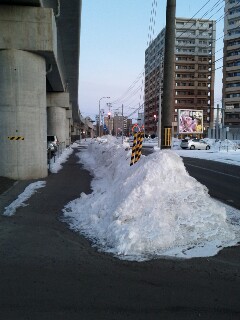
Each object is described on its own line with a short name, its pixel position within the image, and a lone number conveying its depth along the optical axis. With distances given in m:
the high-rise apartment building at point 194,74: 122.25
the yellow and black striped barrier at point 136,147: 12.91
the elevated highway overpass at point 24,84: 13.12
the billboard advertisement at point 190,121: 59.96
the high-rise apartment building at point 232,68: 103.81
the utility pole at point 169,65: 10.98
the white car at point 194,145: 48.84
